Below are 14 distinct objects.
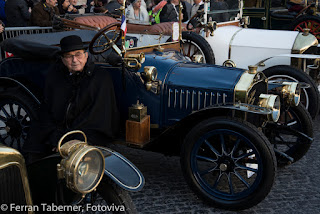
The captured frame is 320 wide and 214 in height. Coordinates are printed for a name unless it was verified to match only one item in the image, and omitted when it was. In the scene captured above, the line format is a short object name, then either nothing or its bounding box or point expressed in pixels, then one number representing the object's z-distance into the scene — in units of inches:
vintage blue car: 122.9
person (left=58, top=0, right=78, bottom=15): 316.0
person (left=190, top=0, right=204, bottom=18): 257.0
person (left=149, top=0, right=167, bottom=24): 310.7
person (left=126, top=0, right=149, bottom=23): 266.0
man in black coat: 127.3
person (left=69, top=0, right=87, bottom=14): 328.2
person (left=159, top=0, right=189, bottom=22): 303.6
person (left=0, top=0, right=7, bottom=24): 296.8
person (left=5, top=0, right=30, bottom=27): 281.4
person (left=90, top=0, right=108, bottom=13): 314.3
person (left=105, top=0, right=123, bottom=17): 338.0
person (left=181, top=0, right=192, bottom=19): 303.0
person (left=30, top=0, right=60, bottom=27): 275.4
